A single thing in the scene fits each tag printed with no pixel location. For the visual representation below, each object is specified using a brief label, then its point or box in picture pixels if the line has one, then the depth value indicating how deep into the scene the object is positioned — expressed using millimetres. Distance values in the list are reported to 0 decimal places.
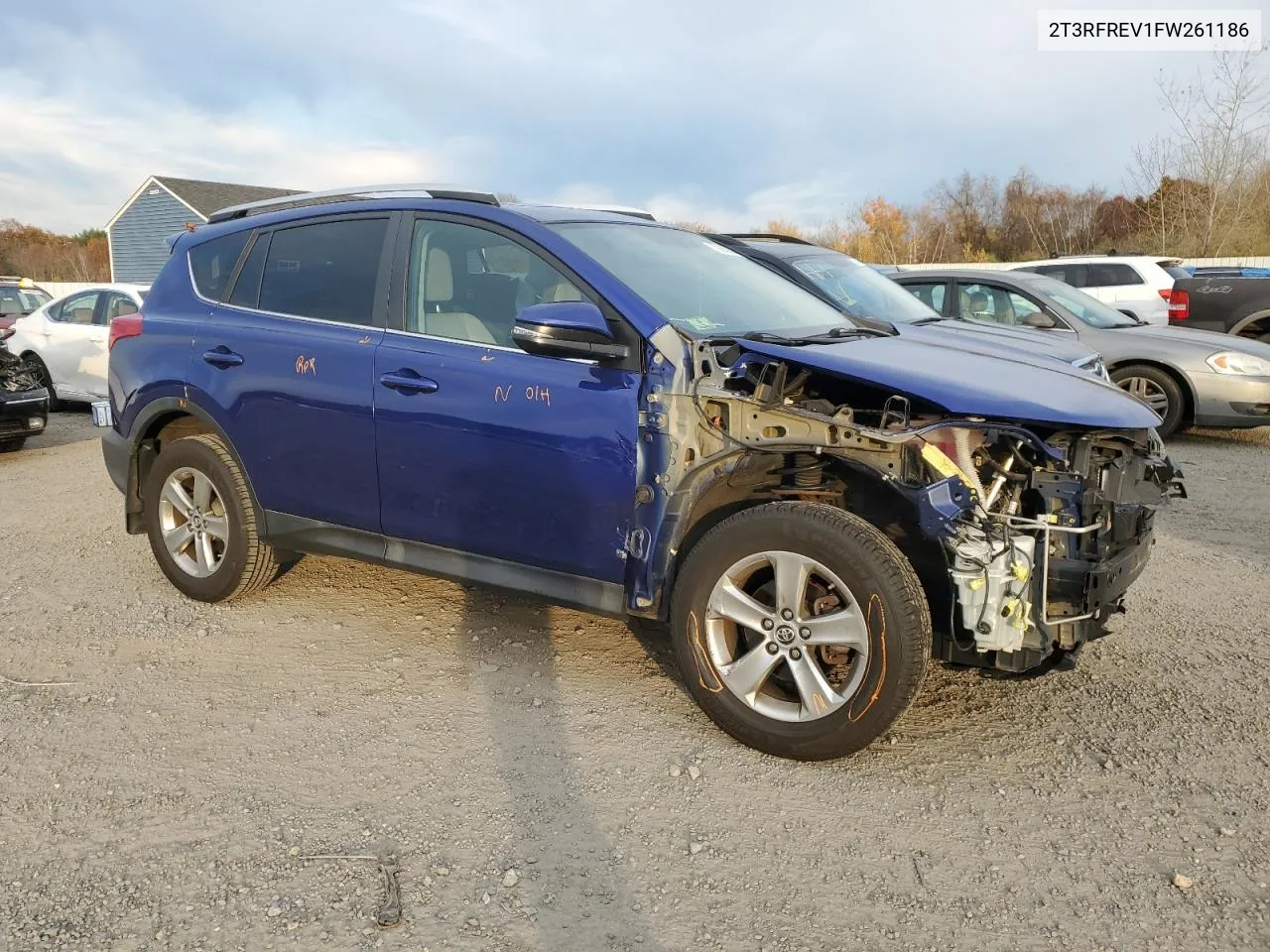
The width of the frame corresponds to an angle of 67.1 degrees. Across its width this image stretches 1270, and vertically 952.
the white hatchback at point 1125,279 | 13758
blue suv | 2979
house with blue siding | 36531
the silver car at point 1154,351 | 8195
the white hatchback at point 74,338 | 10969
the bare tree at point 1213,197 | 23000
